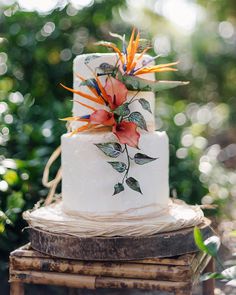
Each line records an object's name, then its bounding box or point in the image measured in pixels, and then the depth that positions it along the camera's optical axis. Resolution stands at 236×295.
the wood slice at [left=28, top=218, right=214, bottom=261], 1.15
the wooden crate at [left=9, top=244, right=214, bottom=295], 1.14
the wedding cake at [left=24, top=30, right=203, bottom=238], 1.18
